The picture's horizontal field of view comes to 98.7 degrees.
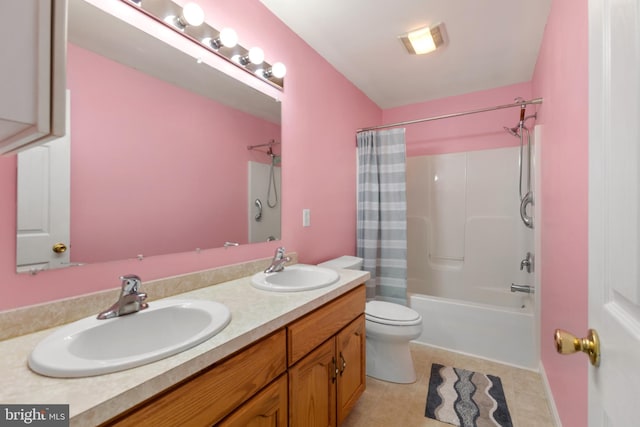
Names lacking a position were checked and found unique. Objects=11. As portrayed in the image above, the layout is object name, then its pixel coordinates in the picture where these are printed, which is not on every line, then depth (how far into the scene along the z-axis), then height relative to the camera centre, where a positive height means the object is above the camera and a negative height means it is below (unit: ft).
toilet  5.82 -2.80
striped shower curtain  8.02 +0.05
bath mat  4.98 -3.67
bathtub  6.63 -2.91
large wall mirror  2.92 +0.70
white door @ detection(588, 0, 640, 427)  1.31 +0.05
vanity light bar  3.70 +2.75
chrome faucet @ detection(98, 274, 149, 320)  2.87 -0.93
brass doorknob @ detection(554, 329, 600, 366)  1.69 -0.82
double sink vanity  1.85 -1.22
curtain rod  6.39 +2.69
